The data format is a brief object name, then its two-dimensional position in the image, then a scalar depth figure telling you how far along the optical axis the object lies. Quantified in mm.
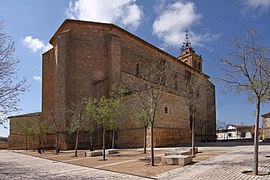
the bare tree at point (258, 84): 8195
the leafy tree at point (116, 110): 15375
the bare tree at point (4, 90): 9539
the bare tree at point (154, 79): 12214
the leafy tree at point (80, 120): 17344
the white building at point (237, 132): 52100
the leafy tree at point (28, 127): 23438
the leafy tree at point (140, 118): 14564
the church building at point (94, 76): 22656
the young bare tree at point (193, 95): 14889
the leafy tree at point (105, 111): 14102
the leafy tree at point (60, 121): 23125
